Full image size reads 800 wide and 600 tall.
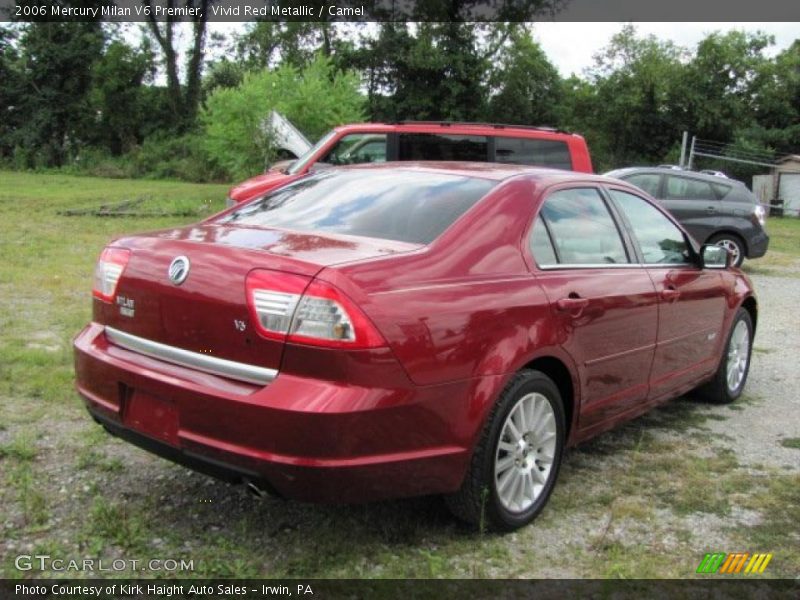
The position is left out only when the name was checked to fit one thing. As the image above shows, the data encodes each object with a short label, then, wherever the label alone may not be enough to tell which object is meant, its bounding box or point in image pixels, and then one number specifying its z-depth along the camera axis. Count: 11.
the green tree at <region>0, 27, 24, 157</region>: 43.09
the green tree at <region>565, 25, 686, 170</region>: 39.66
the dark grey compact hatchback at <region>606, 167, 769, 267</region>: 12.93
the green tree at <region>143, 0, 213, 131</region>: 44.25
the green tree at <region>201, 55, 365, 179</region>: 20.69
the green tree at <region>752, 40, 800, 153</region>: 40.22
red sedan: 2.78
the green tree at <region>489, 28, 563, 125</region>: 40.66
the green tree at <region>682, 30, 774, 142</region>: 39.25
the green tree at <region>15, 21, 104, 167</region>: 42.75
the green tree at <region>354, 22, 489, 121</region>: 37.25
